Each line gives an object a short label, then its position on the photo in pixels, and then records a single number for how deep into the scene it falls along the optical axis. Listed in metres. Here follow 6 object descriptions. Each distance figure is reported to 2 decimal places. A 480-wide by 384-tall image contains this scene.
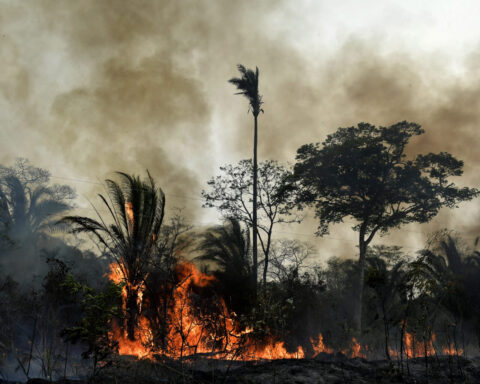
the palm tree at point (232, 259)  17.09
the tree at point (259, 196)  26.14
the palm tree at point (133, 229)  13.59
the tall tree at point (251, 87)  27.25
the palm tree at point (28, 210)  31.83
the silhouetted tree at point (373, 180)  23.05
